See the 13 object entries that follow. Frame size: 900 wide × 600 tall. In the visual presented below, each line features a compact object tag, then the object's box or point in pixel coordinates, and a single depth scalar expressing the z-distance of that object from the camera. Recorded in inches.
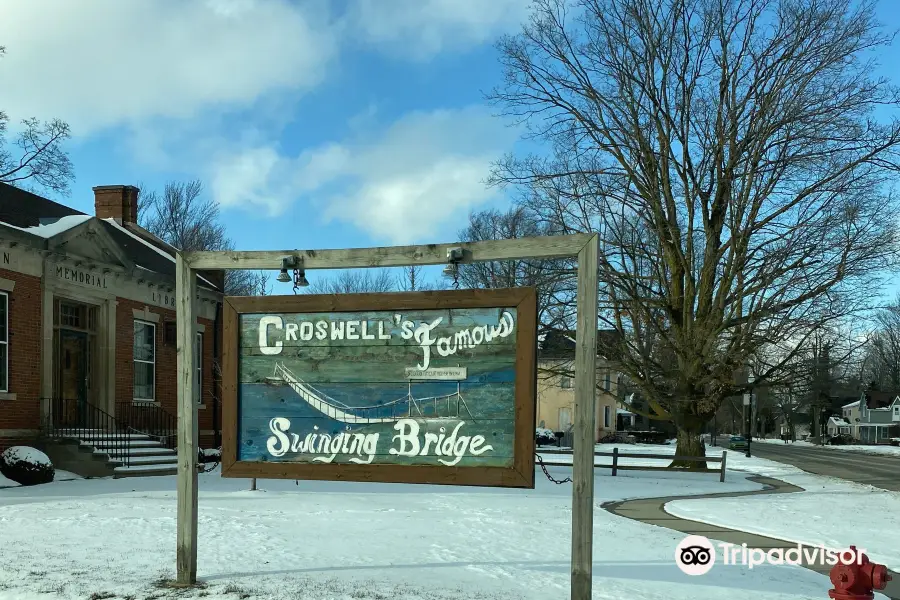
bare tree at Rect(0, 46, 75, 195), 941.8
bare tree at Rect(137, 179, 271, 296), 2190.0
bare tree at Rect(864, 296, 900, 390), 3929.6
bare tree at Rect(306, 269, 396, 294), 2375.7
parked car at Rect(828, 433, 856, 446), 3170.5
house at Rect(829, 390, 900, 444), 4114.2
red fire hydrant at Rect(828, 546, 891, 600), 211.0
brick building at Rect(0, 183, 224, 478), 720.3
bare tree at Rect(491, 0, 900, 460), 907.4
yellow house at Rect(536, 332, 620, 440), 2303.0
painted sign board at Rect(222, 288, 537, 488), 277.1
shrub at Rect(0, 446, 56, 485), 641.6
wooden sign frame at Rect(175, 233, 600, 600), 259.3
